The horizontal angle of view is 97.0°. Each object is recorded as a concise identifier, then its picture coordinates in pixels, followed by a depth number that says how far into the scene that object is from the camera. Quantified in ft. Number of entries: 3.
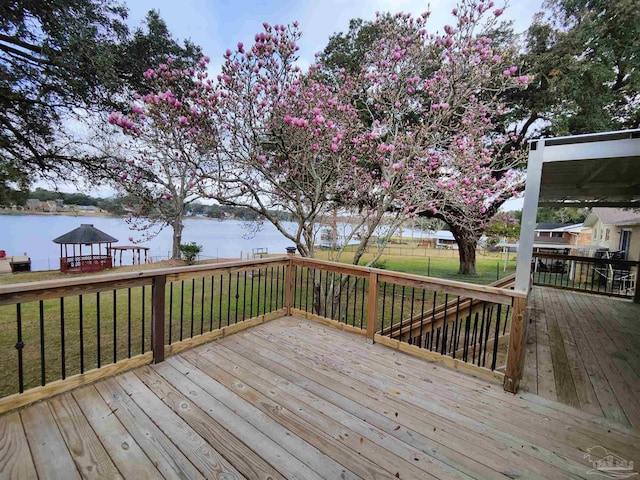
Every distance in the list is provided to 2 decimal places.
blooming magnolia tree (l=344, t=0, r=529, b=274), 14.15
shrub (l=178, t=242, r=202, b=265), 43.02
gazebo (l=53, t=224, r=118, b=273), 39.40
